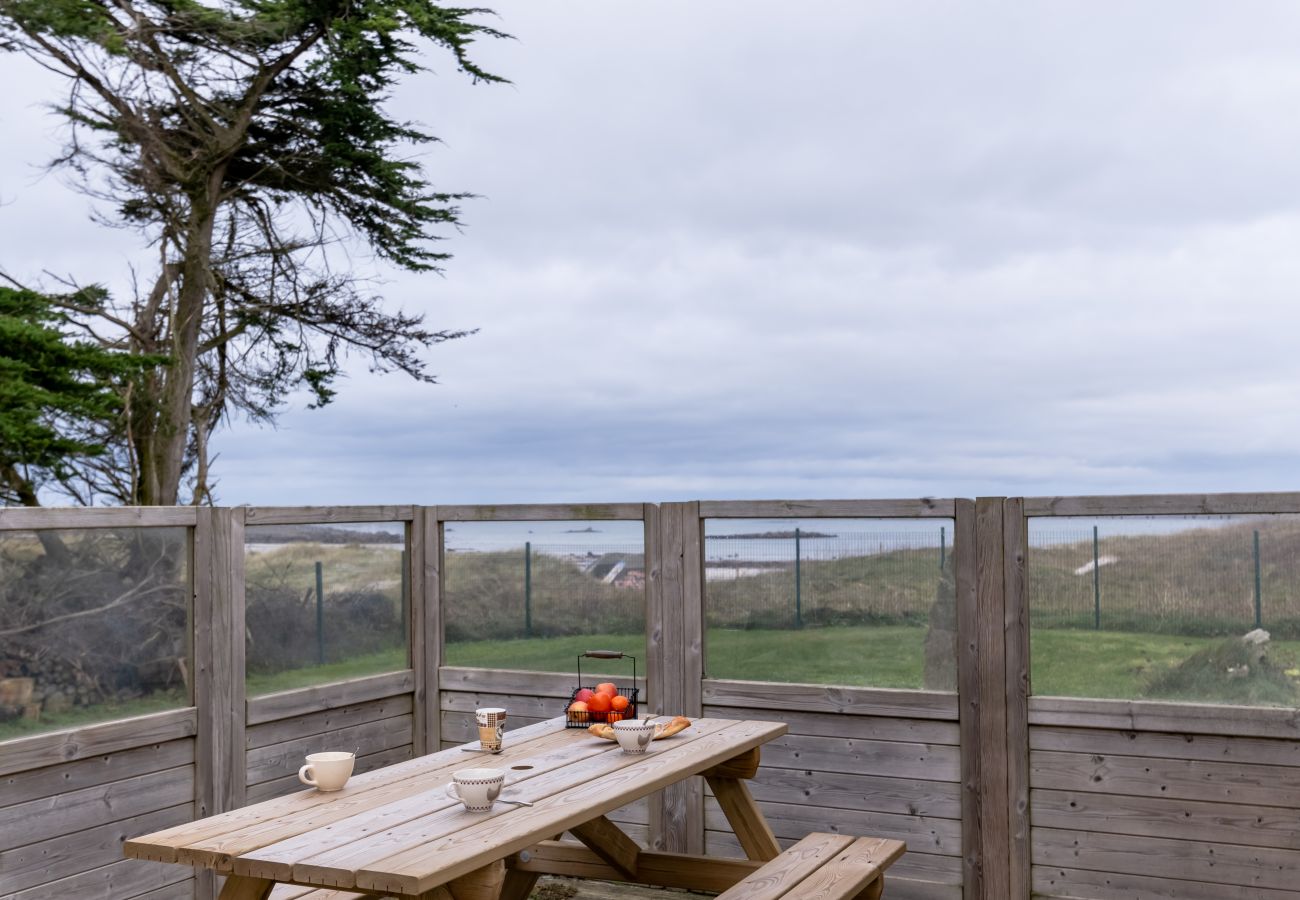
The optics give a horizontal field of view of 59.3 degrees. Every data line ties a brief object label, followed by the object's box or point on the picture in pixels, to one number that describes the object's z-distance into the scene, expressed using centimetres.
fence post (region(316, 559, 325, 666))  527
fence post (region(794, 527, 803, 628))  502
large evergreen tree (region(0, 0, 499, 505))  1338
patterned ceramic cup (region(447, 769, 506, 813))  298
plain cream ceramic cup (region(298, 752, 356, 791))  328
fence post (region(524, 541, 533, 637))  559
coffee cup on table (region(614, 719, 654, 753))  374
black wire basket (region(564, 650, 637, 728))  423
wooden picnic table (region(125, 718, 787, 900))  261
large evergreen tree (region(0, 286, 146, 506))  1055
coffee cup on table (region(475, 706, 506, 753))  379
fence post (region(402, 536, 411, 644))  580
